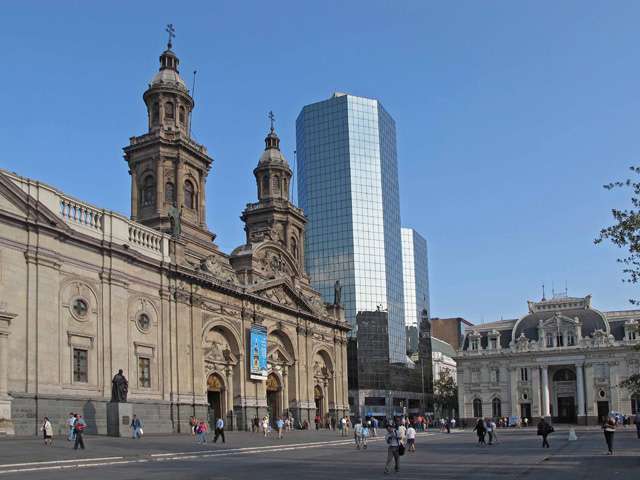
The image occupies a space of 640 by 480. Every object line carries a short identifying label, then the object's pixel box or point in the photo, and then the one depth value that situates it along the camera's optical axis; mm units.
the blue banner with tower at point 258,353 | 58219
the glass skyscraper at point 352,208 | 112000
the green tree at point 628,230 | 28953
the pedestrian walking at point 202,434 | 36906
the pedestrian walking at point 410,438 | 32344
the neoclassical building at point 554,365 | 92750
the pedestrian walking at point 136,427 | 38391
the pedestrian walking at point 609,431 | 29188
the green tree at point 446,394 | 116562
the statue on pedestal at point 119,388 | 39375
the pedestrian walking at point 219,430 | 38844
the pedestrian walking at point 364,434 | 36875
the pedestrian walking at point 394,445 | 22167
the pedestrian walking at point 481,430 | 39853
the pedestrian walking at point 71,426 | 33859
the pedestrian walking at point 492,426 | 42125
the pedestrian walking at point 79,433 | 29375
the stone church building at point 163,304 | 36875
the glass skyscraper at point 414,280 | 128775
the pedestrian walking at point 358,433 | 37094
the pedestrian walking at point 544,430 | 36566
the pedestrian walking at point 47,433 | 31250
